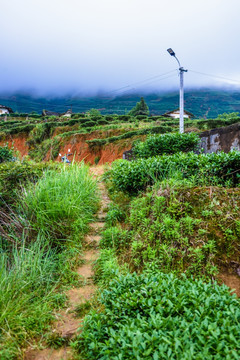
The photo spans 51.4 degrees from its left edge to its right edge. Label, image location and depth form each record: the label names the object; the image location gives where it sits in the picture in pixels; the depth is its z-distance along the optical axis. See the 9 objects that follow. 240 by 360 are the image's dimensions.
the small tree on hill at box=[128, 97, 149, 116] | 44.31
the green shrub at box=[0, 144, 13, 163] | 9.39
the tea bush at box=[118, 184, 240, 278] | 2.98
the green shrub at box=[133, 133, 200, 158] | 7.03
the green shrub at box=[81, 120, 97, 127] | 28.58
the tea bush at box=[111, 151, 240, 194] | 4.50
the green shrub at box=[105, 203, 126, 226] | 4.50
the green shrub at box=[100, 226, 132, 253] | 3.74
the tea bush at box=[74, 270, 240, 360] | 1.65
